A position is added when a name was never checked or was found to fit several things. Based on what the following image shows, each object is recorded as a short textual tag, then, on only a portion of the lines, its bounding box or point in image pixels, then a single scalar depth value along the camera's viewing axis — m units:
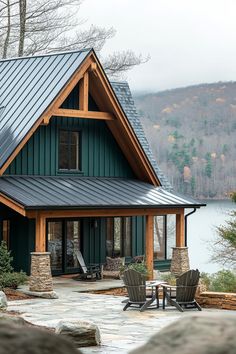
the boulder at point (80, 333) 13.52
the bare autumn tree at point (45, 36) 40.22
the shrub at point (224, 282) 22.05
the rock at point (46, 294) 21.56
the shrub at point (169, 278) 22.75
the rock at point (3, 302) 16.53
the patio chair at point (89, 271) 25.77
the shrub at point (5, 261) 23.48
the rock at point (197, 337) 4.23
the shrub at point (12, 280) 22.70
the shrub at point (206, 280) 23.82
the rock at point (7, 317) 9.77
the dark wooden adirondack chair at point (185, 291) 18.45
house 24.47
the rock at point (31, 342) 4.22
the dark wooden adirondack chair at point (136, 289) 18.67
